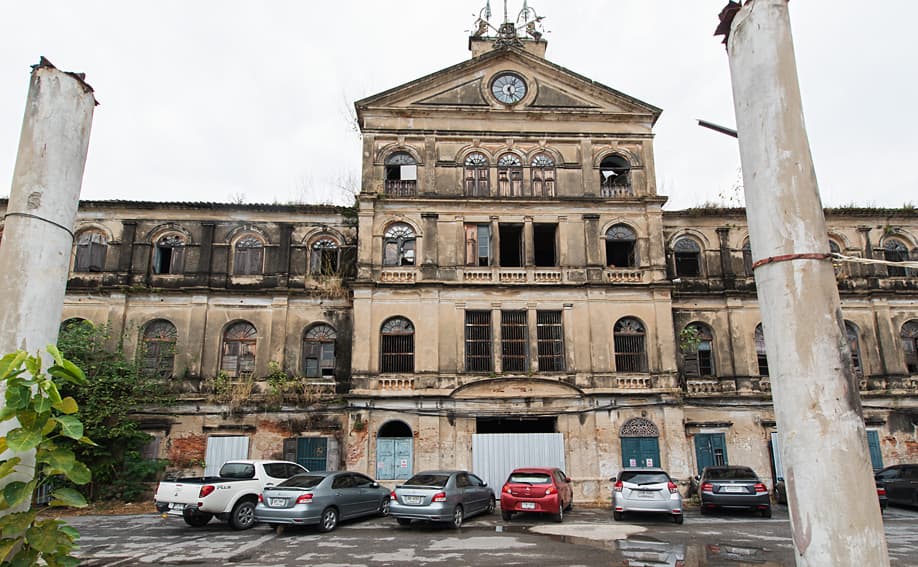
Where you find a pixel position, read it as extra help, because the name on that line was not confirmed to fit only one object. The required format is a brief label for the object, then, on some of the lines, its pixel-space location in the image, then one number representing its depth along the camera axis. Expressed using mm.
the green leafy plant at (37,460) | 3842
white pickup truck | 14812
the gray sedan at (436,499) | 14906
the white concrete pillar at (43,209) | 4527
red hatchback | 16688
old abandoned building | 22047
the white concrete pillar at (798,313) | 3955
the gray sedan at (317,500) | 14406
